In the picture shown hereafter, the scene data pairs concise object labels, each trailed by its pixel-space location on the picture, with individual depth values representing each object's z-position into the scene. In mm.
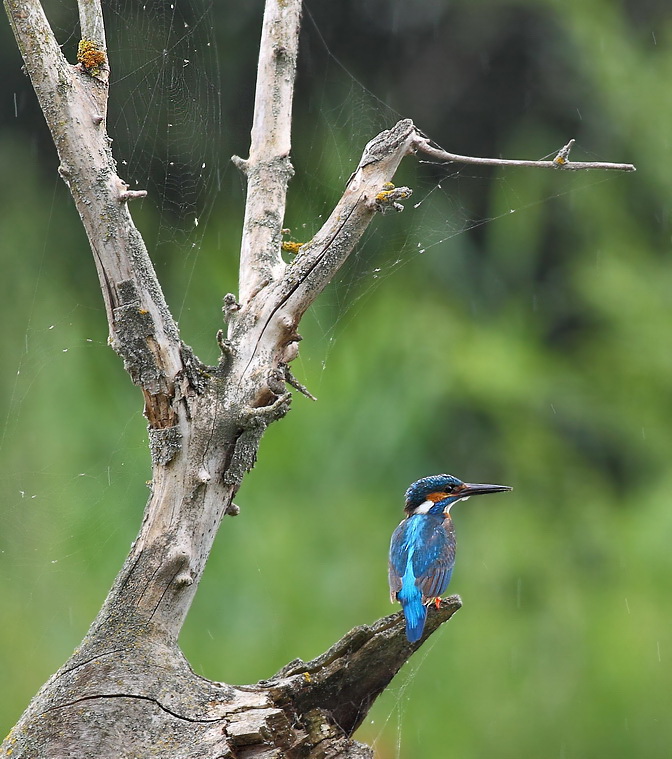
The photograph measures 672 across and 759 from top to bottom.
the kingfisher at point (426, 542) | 12653
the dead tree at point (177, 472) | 12471
